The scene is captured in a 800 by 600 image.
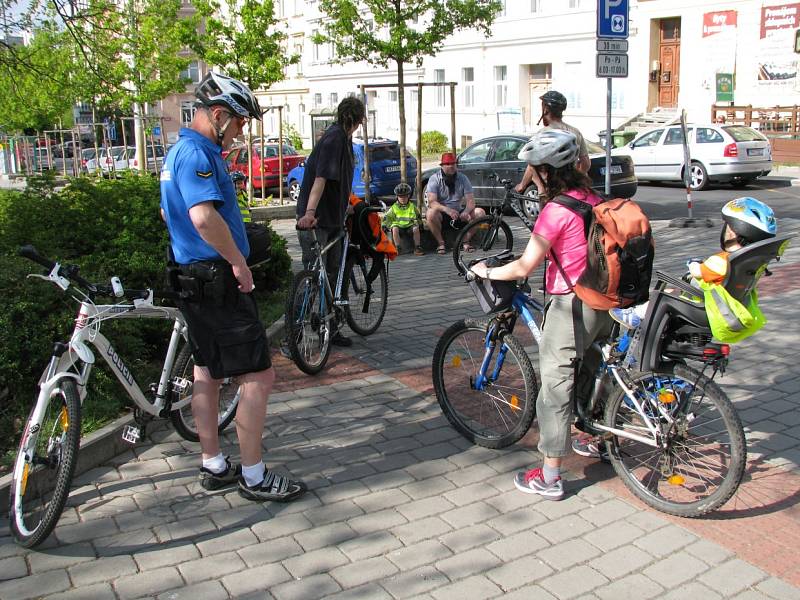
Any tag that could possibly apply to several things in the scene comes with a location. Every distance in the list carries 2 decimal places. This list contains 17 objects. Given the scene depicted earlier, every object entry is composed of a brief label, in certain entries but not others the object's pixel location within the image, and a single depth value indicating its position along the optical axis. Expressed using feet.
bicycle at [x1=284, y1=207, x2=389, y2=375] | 20.10
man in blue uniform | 12.66
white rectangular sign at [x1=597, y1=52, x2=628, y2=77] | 29.66
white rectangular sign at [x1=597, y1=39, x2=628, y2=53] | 29.60
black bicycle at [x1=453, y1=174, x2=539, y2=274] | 34.83
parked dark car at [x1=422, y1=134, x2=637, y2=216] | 54.34
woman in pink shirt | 13.33
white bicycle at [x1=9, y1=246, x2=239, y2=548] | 12.35
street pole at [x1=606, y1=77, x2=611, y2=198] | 29.07
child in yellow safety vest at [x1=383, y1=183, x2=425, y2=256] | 39.32
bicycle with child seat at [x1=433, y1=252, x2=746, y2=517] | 12.78
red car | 71.97
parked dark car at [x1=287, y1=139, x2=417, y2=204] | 63.31
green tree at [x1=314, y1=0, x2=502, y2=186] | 48.06
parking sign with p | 29.03
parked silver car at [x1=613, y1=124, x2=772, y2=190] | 63.16
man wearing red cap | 39.17
